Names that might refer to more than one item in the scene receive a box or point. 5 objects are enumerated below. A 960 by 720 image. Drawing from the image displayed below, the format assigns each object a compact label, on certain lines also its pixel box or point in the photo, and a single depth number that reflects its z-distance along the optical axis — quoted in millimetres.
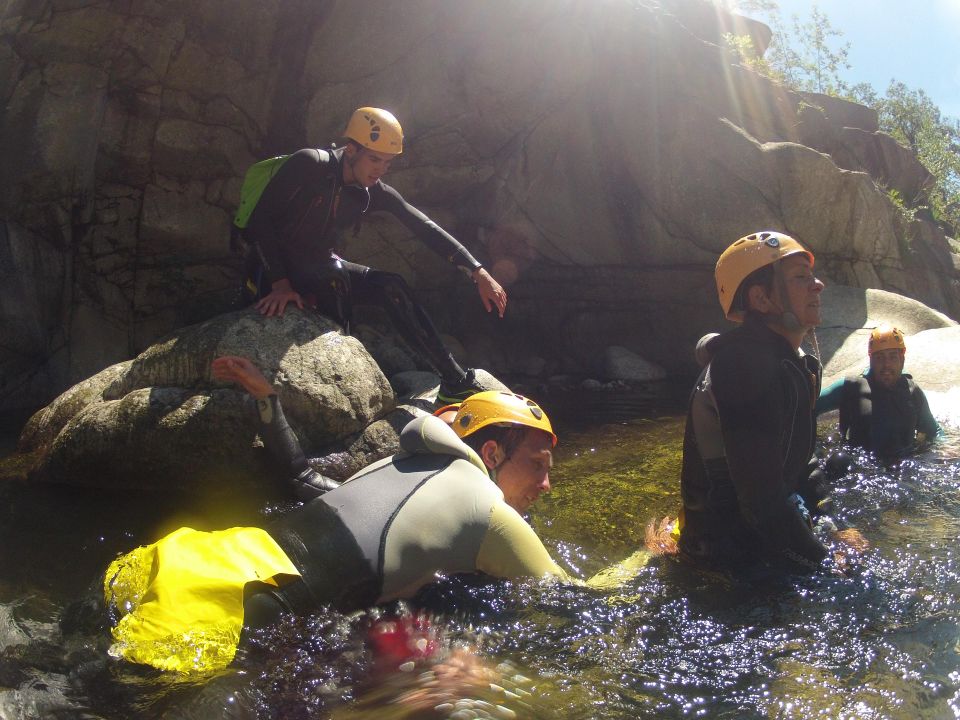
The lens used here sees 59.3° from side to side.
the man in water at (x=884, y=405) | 6121
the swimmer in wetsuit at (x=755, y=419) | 3291
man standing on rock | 6145
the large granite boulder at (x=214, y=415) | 5641
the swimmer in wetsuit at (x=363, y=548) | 2521
